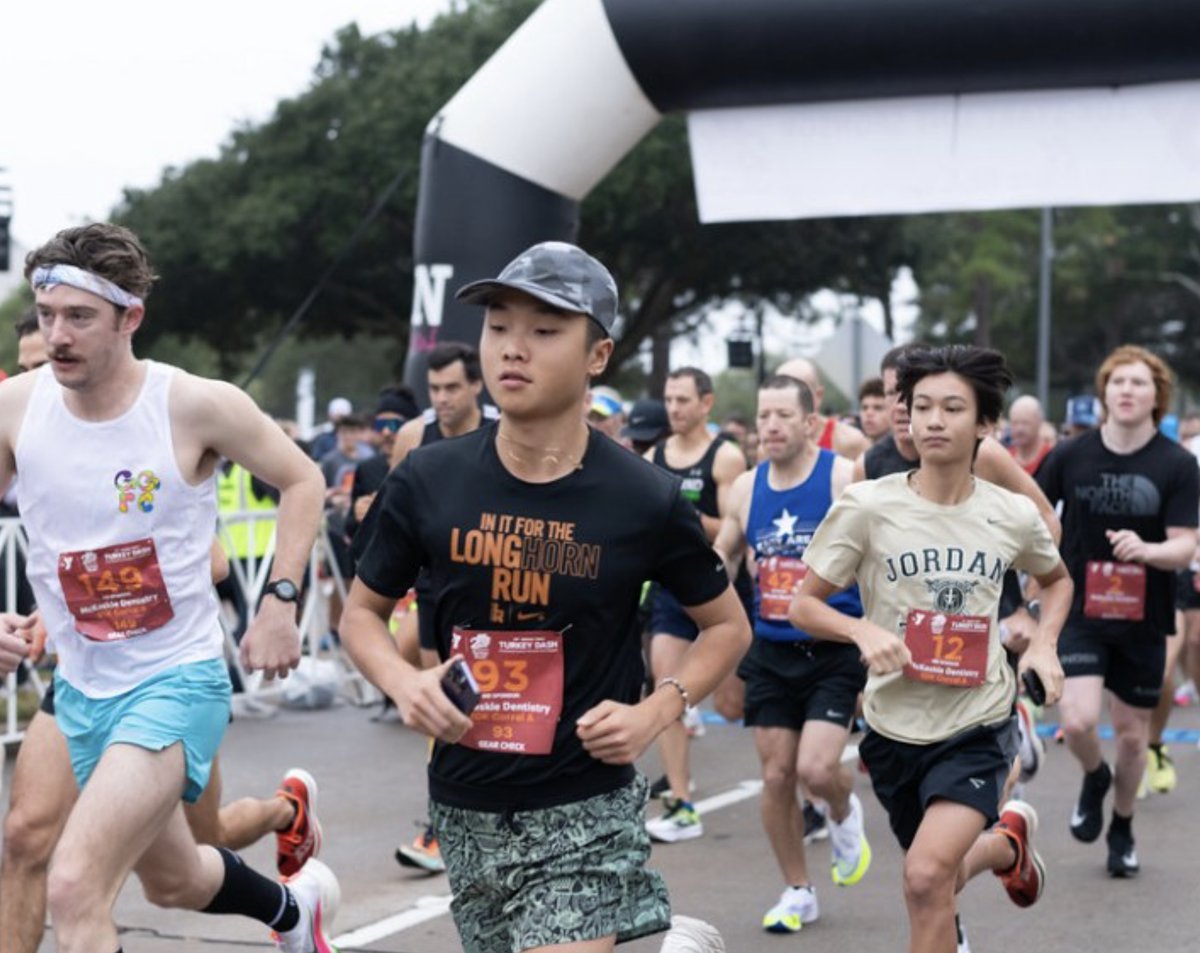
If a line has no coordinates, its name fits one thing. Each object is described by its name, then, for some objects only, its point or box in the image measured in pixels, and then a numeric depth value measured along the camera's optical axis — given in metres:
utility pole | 40.84
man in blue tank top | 6.97
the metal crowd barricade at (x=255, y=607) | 10.95
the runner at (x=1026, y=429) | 11.91
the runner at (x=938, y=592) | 5.41
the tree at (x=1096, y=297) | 52.41
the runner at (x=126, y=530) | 4.71
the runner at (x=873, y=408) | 10.47
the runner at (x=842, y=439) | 10.10
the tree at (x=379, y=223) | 36.16
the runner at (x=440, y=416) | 7.80
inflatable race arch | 11.52
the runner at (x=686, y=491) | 8.71
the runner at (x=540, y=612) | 3.83
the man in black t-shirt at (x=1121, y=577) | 7.70
